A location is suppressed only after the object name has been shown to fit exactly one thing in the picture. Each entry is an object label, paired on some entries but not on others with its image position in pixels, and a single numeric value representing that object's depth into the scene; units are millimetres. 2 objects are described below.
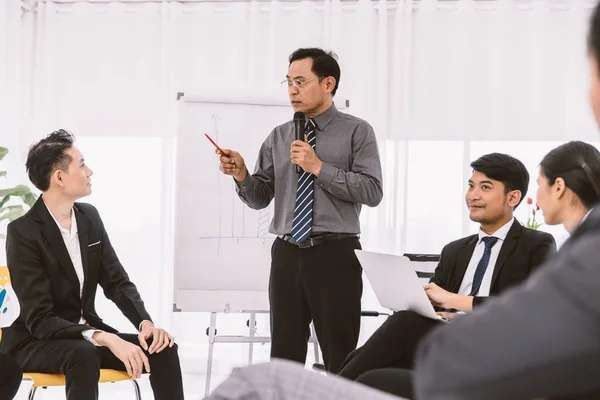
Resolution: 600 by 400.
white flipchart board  3564
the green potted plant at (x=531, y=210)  4255
